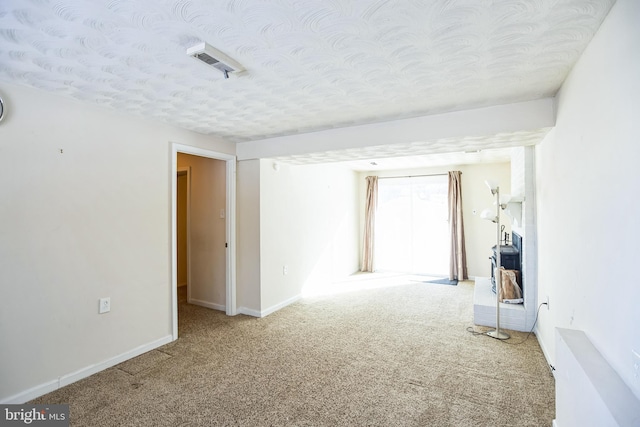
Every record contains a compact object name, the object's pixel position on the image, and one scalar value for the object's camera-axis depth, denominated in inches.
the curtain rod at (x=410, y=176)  251.5
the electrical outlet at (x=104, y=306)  106.4
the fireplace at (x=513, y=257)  150.6
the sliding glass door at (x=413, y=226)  253.1
